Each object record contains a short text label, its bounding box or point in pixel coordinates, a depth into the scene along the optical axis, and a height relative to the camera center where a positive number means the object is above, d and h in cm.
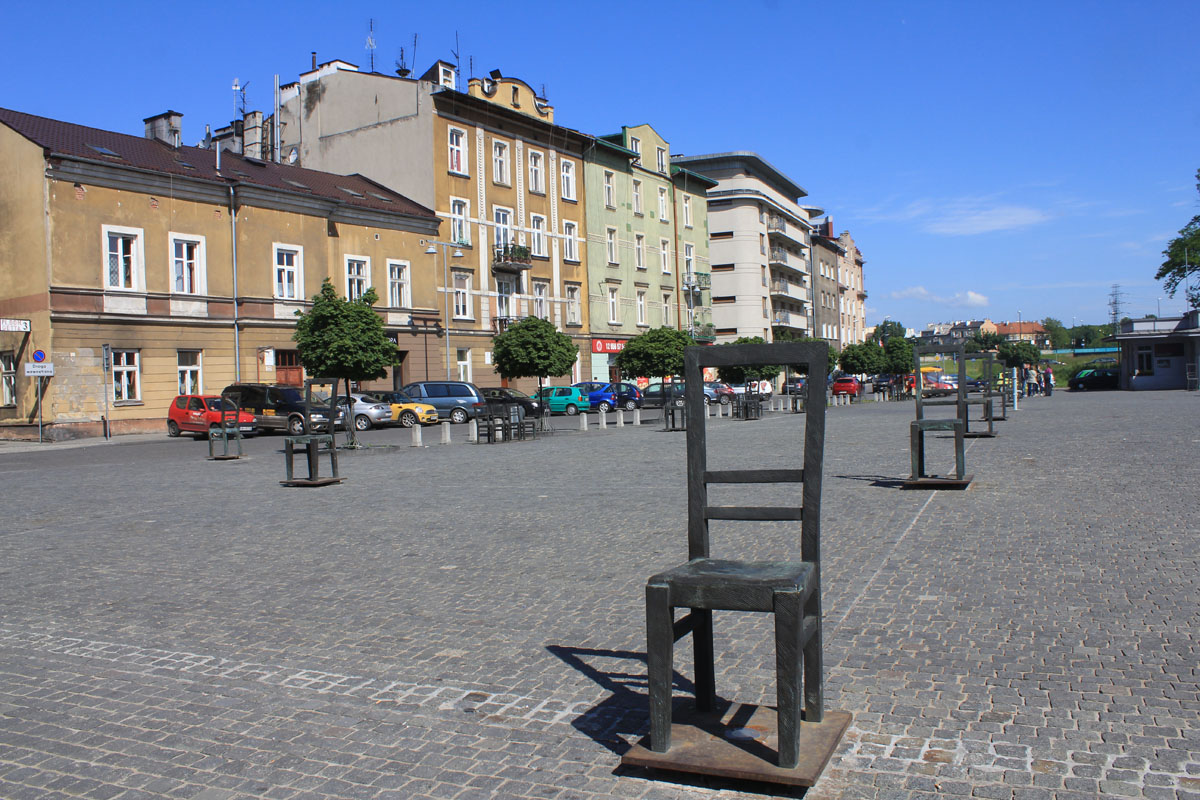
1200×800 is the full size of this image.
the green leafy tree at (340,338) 2856 +136
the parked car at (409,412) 3422 -102
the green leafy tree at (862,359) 7881 +113
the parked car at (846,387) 5802 -80
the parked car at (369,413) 3378 -102
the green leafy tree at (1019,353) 12401 +215
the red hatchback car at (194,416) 2955 -87
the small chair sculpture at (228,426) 2083 -100
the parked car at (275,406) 3042 -63
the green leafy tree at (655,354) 4156 +102
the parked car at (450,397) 3538 -55
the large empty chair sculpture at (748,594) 361 -83
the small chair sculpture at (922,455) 1186 -104
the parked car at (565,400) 4350 -90
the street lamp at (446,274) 4328 +481
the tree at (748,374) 5765 +9
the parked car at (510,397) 3603 -63
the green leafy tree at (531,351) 3603 +108
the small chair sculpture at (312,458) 1468 -112
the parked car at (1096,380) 6406 -76
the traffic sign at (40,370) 2769 +59
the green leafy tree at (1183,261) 7325 +797
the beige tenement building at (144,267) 2959 +404
